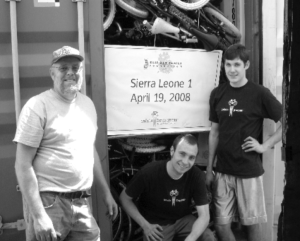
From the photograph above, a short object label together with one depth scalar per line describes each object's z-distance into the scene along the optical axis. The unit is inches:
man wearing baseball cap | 84.7
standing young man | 127.1
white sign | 128.2
